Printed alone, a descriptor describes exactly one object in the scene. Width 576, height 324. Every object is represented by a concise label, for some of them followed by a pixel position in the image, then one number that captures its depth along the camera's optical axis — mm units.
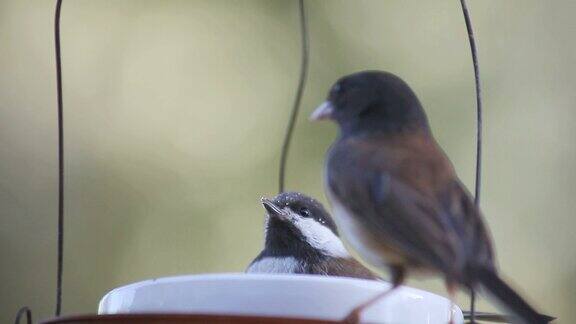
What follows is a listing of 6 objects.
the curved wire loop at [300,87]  6019
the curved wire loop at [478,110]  4531
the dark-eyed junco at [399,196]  3775
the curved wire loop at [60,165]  5098
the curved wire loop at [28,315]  4786
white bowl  4273
